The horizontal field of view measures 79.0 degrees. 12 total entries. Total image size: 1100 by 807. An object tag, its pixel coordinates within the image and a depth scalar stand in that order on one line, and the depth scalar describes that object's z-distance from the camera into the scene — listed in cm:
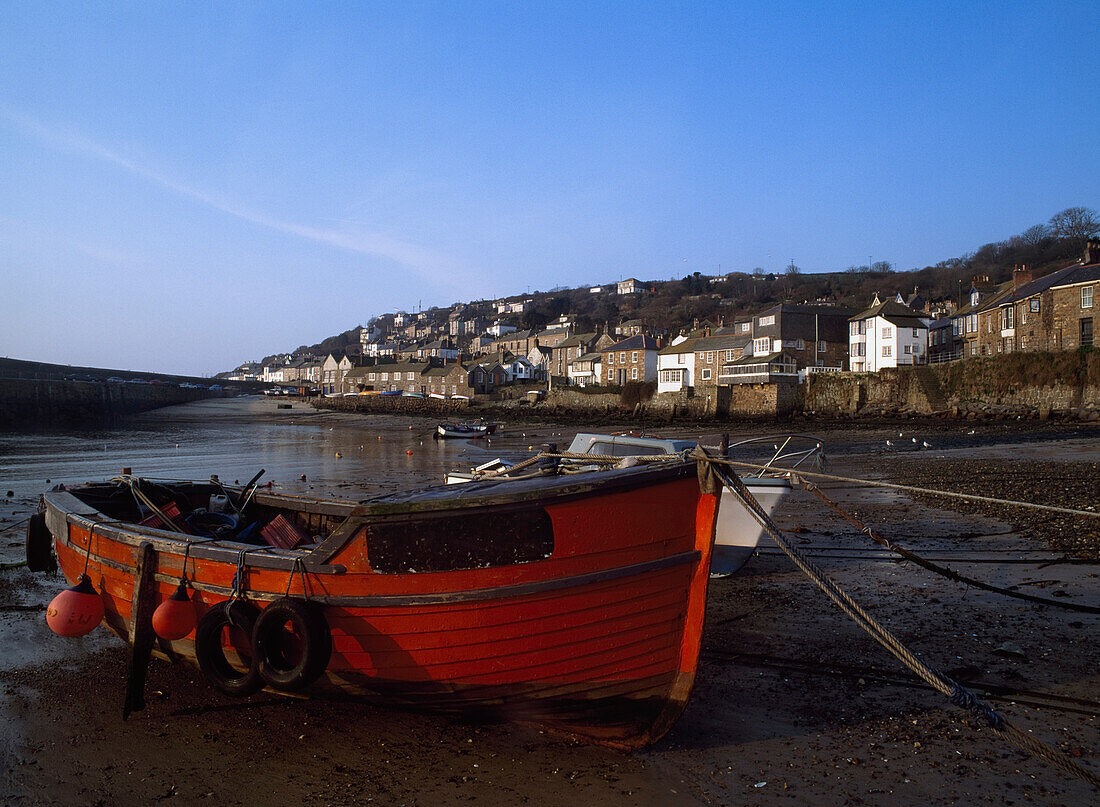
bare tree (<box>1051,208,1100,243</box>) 9062
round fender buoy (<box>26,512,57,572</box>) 854
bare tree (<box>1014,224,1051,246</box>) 10122
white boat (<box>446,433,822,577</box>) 922
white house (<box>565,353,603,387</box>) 8165
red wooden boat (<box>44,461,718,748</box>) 474
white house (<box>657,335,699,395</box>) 6494
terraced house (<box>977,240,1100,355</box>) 3969
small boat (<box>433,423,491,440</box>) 4159
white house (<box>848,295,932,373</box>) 5391
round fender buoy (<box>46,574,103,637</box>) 591
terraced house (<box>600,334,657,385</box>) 7331
